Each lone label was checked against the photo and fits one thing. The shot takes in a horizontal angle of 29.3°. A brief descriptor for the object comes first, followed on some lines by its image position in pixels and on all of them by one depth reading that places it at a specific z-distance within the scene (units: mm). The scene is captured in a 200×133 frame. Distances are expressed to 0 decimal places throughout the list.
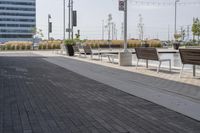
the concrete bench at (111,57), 21959
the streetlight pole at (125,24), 19216
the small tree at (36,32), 72638
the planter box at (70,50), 30750
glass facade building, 132750
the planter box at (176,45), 43456
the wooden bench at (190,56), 12055
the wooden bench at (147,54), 15250
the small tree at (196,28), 49594
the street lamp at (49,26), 48025
